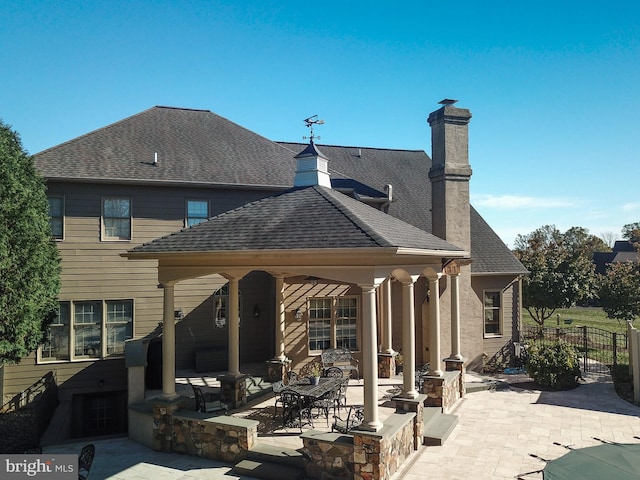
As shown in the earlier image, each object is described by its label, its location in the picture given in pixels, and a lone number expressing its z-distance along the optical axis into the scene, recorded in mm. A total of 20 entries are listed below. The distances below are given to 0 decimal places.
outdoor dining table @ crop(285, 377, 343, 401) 9202
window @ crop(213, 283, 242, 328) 14797
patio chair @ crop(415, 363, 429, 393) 11260
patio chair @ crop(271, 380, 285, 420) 9699
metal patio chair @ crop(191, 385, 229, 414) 9531
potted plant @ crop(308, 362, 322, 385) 12858
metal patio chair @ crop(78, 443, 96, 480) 7103
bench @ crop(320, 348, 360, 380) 13695
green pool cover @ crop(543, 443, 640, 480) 4586
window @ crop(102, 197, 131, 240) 13820
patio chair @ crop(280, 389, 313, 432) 9441
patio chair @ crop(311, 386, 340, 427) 9336
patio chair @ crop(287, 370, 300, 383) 11224
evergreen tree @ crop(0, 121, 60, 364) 9633
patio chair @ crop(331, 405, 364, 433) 8039
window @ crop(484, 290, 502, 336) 16953
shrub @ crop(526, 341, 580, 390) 13273
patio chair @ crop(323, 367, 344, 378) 11434
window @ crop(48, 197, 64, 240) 13266
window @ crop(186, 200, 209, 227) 14641
